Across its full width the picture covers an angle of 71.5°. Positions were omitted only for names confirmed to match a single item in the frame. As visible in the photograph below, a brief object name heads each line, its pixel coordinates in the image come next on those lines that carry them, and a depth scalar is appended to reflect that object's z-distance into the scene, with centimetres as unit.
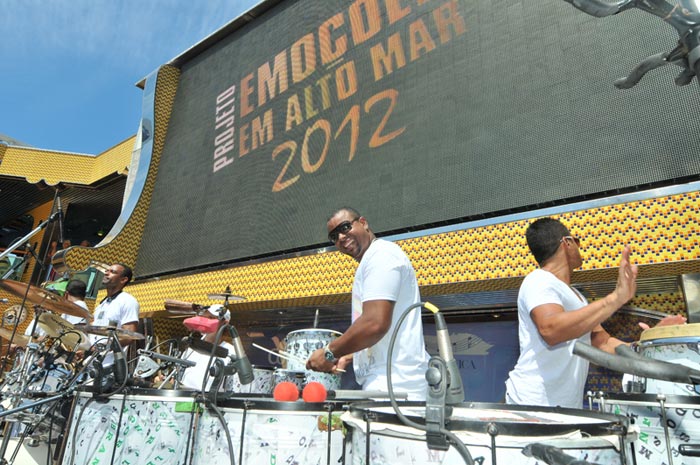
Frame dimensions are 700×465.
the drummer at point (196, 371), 339
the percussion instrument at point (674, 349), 143
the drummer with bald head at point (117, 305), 378
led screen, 310
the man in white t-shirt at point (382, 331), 170
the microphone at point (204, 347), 186
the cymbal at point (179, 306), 366
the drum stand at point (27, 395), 226
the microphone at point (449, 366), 92
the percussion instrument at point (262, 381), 336
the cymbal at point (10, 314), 473
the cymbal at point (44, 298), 340
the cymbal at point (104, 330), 241
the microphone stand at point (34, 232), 361
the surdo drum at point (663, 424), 126
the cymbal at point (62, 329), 319
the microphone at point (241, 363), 163
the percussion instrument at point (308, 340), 291
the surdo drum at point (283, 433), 138
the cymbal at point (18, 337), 416
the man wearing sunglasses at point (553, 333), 160
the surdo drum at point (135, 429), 184
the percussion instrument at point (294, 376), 273
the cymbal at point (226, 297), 421
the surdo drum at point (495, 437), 80
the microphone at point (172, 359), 208
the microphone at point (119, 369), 199
